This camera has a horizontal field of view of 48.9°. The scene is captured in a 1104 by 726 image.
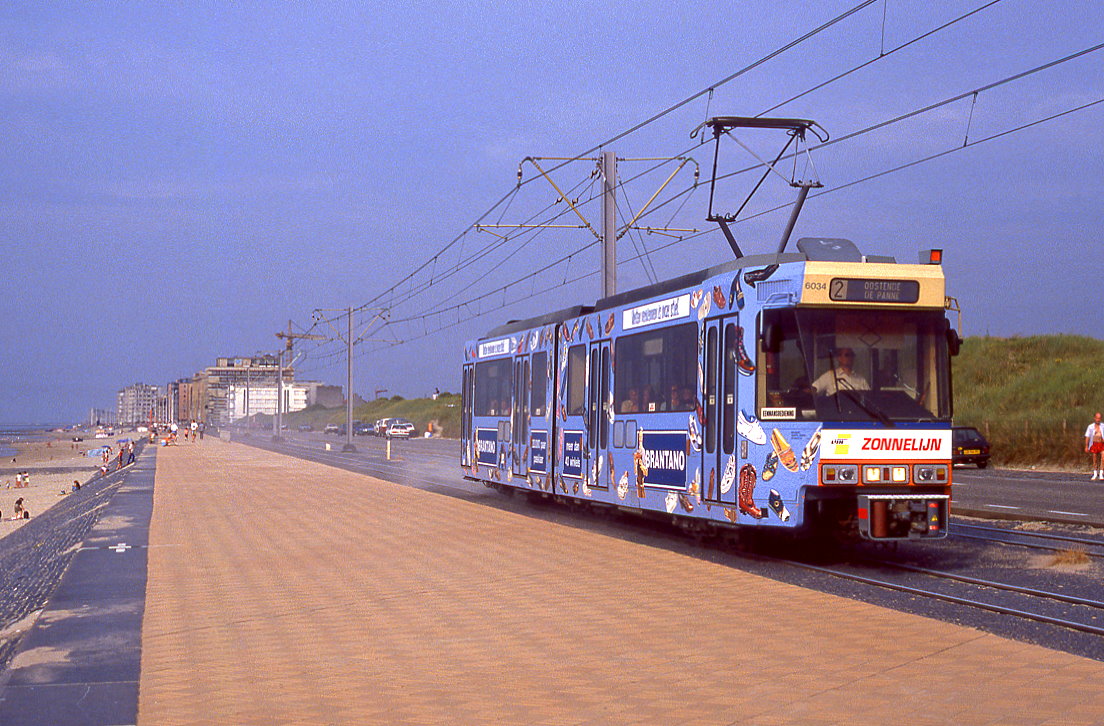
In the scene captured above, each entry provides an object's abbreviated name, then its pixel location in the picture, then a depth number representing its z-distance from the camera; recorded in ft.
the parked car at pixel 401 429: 257.34
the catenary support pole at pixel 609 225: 84.69
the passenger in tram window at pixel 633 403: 53.26
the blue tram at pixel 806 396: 40.47
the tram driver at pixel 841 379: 41.09
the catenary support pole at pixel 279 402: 287.38
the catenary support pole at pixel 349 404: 180.96
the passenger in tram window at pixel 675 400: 48.60
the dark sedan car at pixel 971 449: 116.47
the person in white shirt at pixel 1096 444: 94.38
